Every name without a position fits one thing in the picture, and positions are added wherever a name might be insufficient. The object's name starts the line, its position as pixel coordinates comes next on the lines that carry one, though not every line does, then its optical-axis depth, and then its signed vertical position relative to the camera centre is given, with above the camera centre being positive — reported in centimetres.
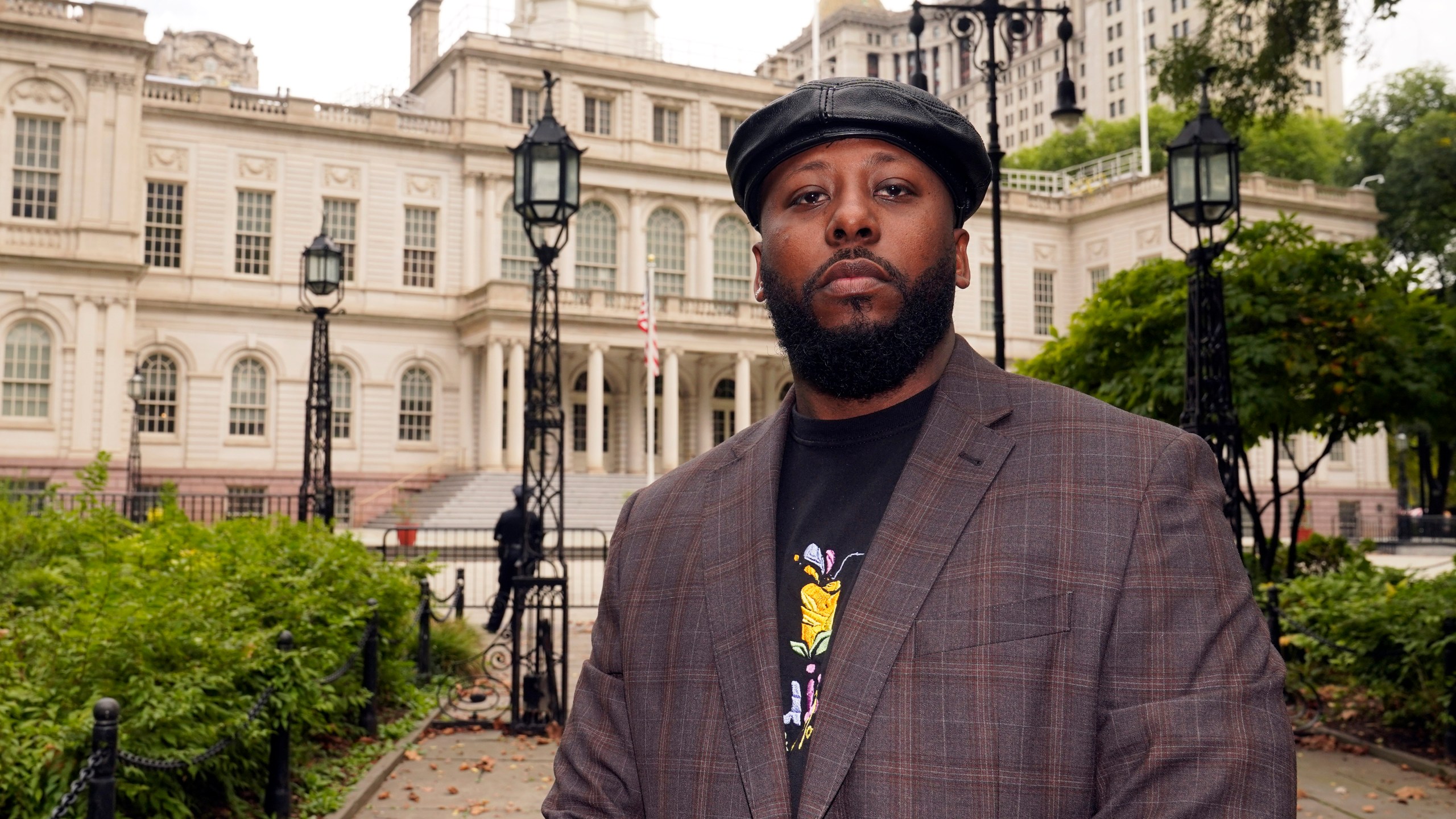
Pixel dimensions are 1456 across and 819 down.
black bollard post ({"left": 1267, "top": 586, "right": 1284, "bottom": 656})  938 -114
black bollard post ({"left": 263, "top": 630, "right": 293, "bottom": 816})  619 -158
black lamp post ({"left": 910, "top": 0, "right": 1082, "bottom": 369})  1216 +476
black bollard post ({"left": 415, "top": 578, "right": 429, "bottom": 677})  1073 -147
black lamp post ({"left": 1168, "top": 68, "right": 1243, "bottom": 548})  1001 +173
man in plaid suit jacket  180 -23
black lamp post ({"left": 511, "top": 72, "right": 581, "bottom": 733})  945 +139
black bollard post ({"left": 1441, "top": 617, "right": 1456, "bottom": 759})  796 -136
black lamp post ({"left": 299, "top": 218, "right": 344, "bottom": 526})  1758 +179
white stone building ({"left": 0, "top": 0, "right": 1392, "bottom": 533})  3409 +712
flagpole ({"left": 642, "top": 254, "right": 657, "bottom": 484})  2961 +357
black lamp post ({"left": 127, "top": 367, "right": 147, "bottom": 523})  3053 +100
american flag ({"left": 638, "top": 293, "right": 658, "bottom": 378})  2889 +346
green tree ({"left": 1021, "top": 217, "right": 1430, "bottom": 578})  1271 +149
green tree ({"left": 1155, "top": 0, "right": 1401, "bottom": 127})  1041 +388
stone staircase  3378 -82
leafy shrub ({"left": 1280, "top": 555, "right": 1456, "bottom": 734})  853 -129
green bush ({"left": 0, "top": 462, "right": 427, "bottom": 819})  511 -90
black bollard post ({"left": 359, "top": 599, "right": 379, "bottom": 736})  866 -150
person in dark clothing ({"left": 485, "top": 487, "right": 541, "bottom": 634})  1432 -95
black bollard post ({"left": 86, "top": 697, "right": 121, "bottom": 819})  417 -103
